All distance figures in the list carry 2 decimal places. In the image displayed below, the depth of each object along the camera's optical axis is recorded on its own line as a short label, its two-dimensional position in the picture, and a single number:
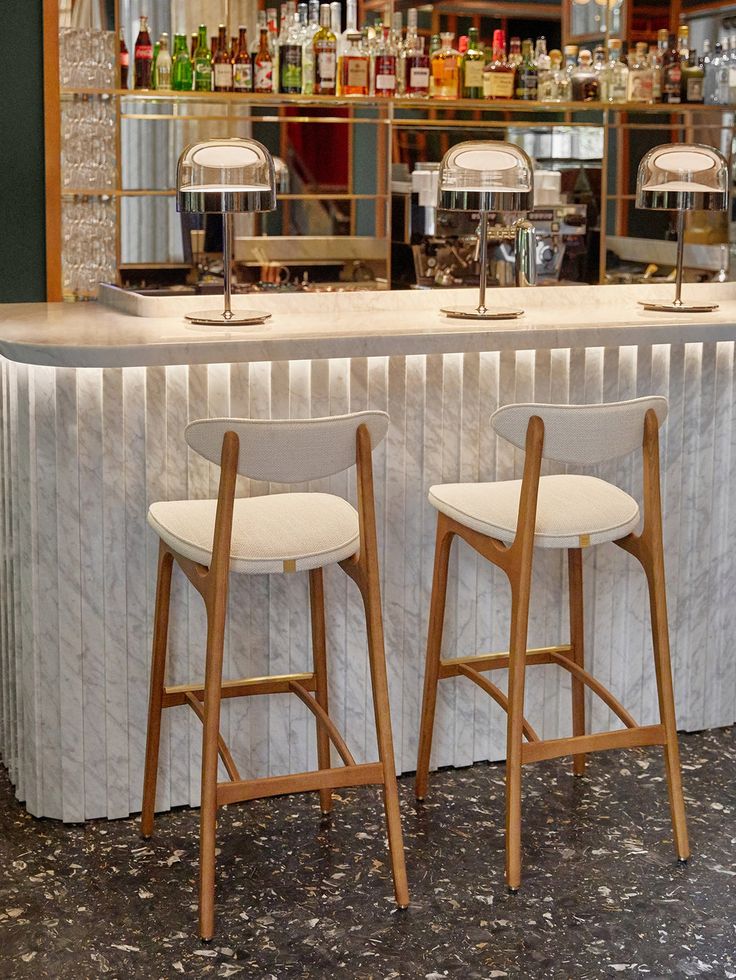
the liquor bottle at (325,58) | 5.32
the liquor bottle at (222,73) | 5.23
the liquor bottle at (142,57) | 5.16
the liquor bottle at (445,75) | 5.59
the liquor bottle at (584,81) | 5.88
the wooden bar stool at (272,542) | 2.48
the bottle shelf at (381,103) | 5.16
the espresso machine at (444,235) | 5.59
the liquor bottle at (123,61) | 5.14
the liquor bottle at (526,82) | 5.74
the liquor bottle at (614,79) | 5.94
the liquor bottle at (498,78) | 5.64
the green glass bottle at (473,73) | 5.62
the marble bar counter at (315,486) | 2.91
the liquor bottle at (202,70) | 5.25
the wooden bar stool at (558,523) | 2.69
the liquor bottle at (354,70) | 5.37
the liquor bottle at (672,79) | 6.01
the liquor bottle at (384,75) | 5.43
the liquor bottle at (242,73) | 5.27
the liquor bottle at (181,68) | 5.23
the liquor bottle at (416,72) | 5.54
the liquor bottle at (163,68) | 5.20
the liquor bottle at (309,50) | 5.35
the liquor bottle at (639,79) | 5.98
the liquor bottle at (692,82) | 6.05
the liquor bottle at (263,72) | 5.26
